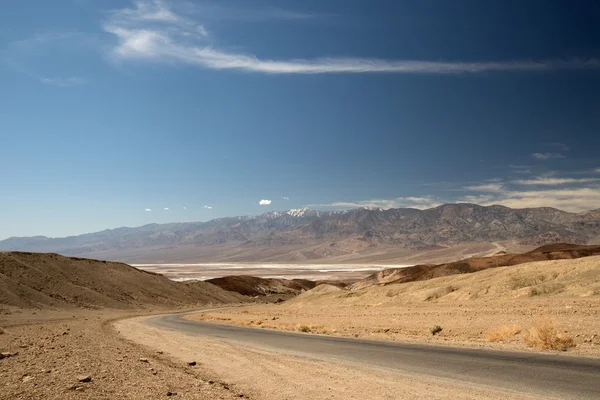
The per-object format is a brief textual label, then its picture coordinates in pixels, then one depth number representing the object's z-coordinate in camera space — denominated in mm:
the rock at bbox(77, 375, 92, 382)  10560
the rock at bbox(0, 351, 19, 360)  14550
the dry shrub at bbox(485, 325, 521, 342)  17672
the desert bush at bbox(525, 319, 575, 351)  14539
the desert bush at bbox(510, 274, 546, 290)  40312
